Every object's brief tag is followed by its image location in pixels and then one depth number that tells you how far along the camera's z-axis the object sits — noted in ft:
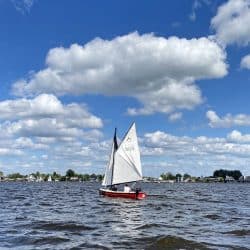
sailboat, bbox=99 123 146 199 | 174.56
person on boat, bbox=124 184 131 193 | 166.50
